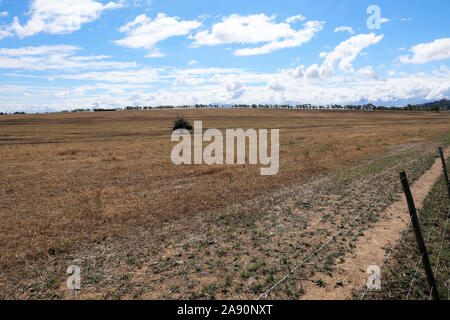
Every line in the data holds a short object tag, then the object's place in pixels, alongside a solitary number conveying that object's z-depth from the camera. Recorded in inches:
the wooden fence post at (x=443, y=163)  358.0
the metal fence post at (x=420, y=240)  176.1
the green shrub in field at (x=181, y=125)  2461.9
